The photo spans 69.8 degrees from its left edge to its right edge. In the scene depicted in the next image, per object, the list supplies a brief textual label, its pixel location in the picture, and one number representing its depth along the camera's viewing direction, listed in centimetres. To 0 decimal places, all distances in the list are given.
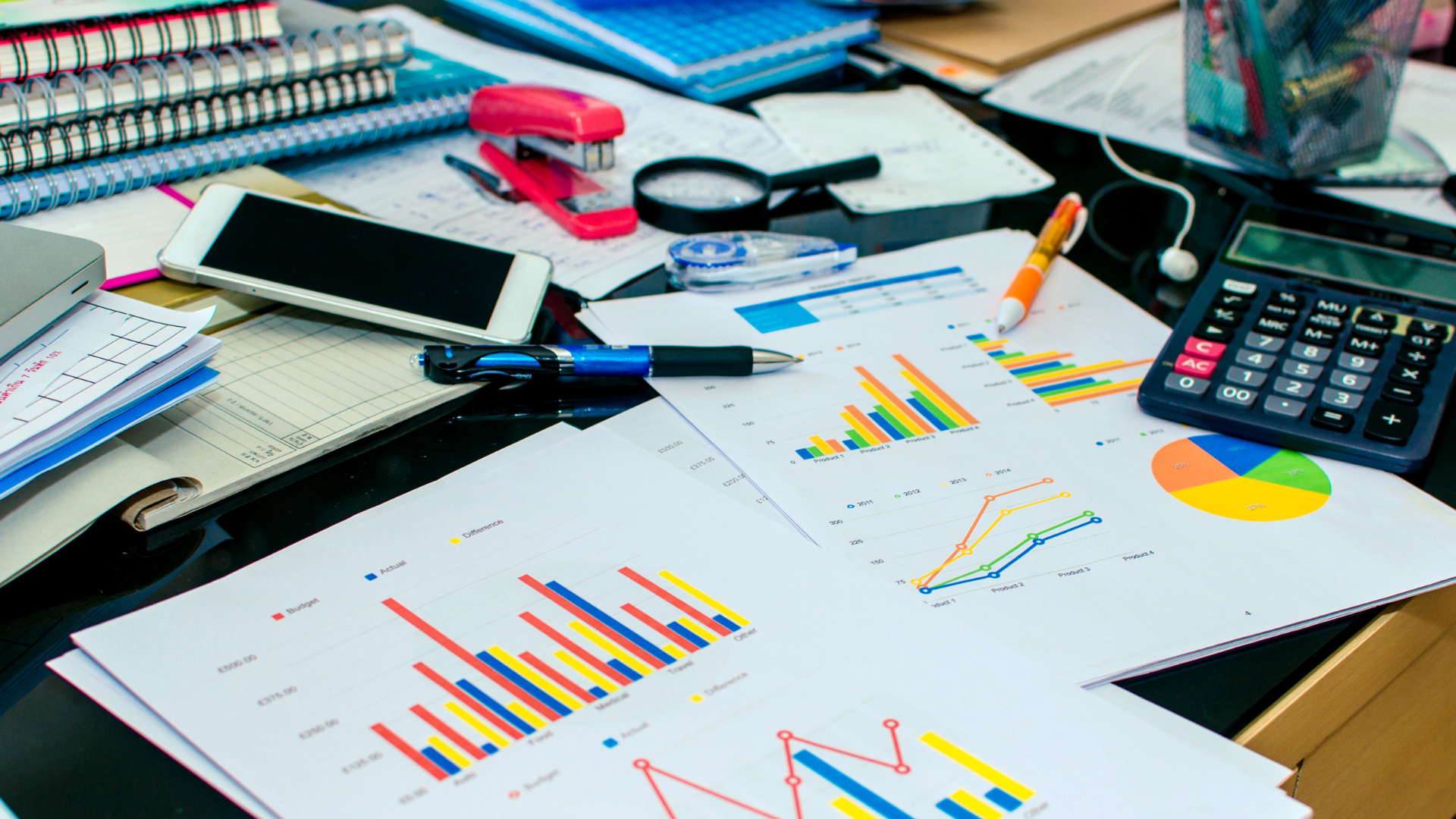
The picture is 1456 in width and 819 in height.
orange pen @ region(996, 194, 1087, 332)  71
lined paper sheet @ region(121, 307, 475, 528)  53
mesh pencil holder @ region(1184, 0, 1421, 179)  86
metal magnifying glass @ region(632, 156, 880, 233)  81
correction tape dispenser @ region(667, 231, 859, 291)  73
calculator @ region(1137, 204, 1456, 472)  59
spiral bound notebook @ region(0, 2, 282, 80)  69
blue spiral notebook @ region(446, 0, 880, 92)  106
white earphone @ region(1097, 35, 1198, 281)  79
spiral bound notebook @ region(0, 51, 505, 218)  71
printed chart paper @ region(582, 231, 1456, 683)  48
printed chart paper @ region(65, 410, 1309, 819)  38
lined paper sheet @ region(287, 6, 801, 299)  78
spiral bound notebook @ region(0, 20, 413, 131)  69
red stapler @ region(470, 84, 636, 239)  78
